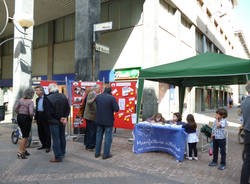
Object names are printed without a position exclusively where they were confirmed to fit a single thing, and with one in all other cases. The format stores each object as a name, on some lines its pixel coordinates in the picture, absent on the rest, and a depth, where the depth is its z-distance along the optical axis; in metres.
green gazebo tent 5.35
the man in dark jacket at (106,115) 5.24
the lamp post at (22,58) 10.16
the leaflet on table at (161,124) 5.41
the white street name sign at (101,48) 8.99
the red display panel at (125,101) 7.48
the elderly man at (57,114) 4.95
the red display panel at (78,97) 7.52
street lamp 7.42
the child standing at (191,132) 5.40
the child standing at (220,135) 4.78
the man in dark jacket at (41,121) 6.04
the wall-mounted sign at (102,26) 7.84
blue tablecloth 5.65
